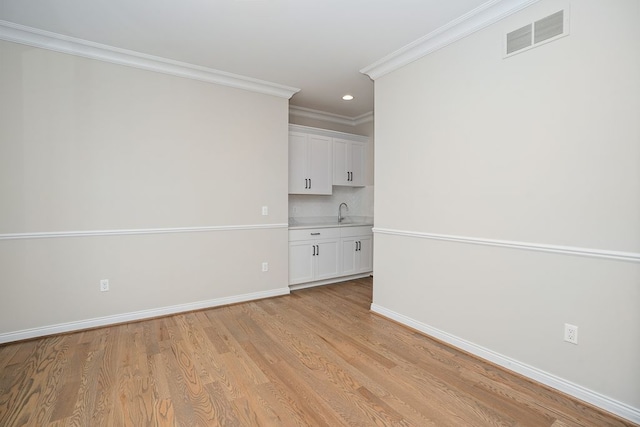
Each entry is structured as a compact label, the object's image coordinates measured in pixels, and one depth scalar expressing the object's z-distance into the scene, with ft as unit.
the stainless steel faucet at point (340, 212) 18.17
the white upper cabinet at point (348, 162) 16.72
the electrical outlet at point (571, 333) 6.40
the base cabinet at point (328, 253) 14.34
